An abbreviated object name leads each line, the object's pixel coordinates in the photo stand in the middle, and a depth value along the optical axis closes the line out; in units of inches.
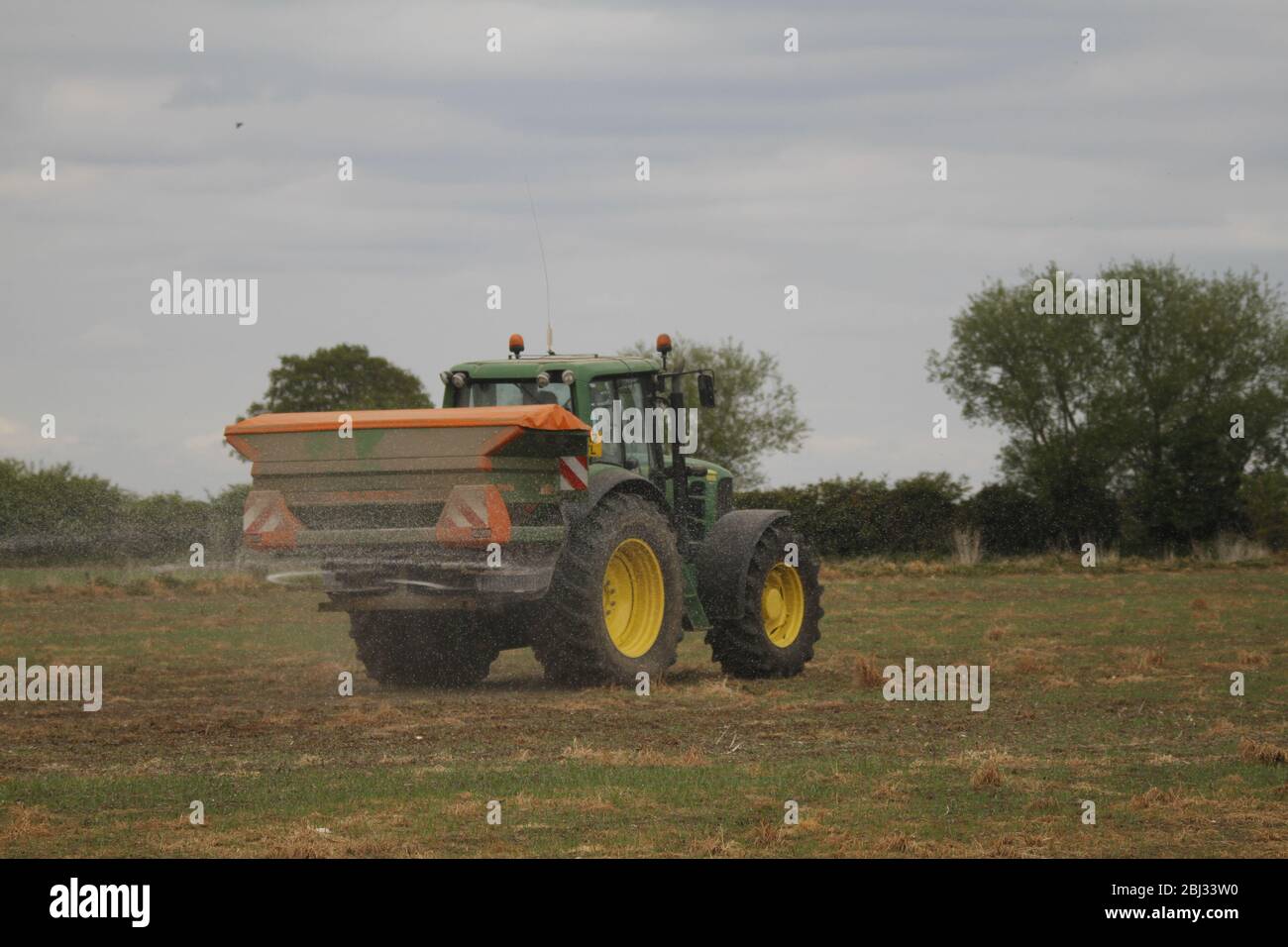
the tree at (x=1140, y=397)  1875.0
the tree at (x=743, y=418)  2536.9
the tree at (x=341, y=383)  2176.4
